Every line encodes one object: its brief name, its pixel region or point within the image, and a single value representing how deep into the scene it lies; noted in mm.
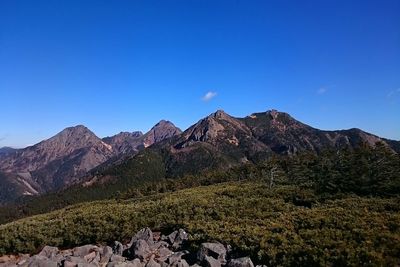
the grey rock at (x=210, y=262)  17973
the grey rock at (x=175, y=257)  19375
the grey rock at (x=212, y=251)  18891
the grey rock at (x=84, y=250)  21844
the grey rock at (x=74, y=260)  19766
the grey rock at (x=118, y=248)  21431
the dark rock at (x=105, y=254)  20461
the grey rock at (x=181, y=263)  18594
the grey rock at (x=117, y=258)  20141
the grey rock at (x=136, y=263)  18966
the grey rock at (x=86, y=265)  19062
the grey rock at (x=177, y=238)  21766
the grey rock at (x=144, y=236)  22416
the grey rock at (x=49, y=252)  21906
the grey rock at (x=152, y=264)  18875
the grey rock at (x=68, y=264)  19378
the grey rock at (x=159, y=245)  21495
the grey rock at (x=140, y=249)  20391
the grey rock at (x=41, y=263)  19703
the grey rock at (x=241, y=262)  17266
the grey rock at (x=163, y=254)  19969
